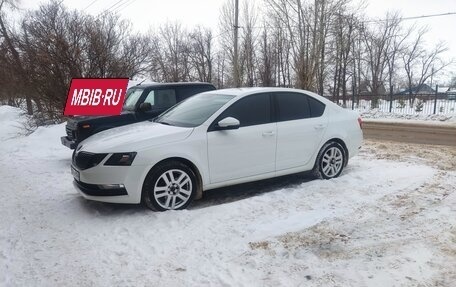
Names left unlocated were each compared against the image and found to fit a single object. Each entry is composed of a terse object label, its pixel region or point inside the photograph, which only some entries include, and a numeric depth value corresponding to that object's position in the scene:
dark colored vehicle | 7.52
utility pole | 21.69
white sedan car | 4.59
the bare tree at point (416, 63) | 51.89
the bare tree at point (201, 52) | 52.09
